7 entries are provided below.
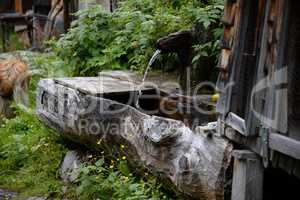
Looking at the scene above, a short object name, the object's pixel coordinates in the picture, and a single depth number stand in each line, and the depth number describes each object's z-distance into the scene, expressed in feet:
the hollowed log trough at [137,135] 19.16
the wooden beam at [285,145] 14.65
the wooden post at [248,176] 17.44
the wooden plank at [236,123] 17.05
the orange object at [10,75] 39.17
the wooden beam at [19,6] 65.98
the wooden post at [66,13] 49.21
